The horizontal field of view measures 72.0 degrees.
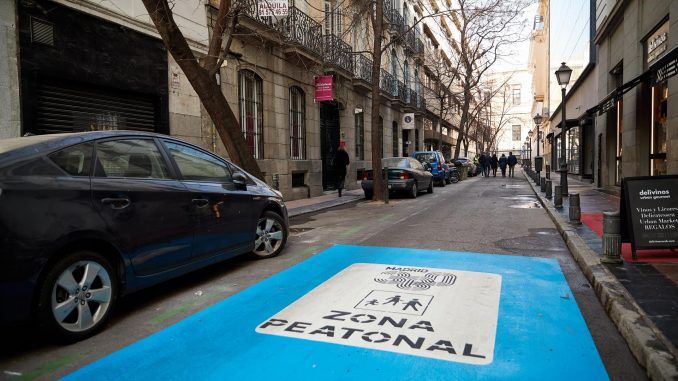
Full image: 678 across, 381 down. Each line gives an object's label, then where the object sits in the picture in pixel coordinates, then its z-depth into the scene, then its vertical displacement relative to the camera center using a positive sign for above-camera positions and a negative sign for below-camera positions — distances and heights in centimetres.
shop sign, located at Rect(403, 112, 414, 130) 2873 +271
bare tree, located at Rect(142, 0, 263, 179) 822 +181
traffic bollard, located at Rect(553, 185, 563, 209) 1182 -90
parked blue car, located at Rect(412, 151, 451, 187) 2462 +12
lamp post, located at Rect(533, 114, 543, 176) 2396 +153
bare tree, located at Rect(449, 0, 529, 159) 2892 +772
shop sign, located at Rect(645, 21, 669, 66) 1135 +304
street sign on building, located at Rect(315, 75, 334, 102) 1877 +313
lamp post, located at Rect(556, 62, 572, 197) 1435 +261
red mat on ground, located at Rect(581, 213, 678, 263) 556 -117
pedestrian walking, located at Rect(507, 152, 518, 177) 3487 +17
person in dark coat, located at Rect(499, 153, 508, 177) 3549 +11
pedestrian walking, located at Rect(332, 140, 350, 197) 1742 +2
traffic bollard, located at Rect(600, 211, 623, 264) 547 -90
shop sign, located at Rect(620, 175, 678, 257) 560 -61
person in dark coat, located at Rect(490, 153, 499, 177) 3706 +5
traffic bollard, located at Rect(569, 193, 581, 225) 868 -92
